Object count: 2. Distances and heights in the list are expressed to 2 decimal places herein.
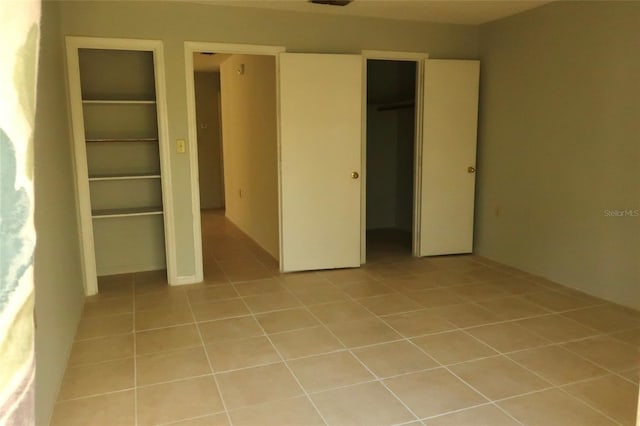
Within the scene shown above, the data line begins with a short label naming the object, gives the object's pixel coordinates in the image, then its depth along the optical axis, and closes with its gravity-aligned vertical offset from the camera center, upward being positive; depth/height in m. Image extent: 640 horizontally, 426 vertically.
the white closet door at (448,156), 4.66 -0.10
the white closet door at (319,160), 4.19 -0.12
